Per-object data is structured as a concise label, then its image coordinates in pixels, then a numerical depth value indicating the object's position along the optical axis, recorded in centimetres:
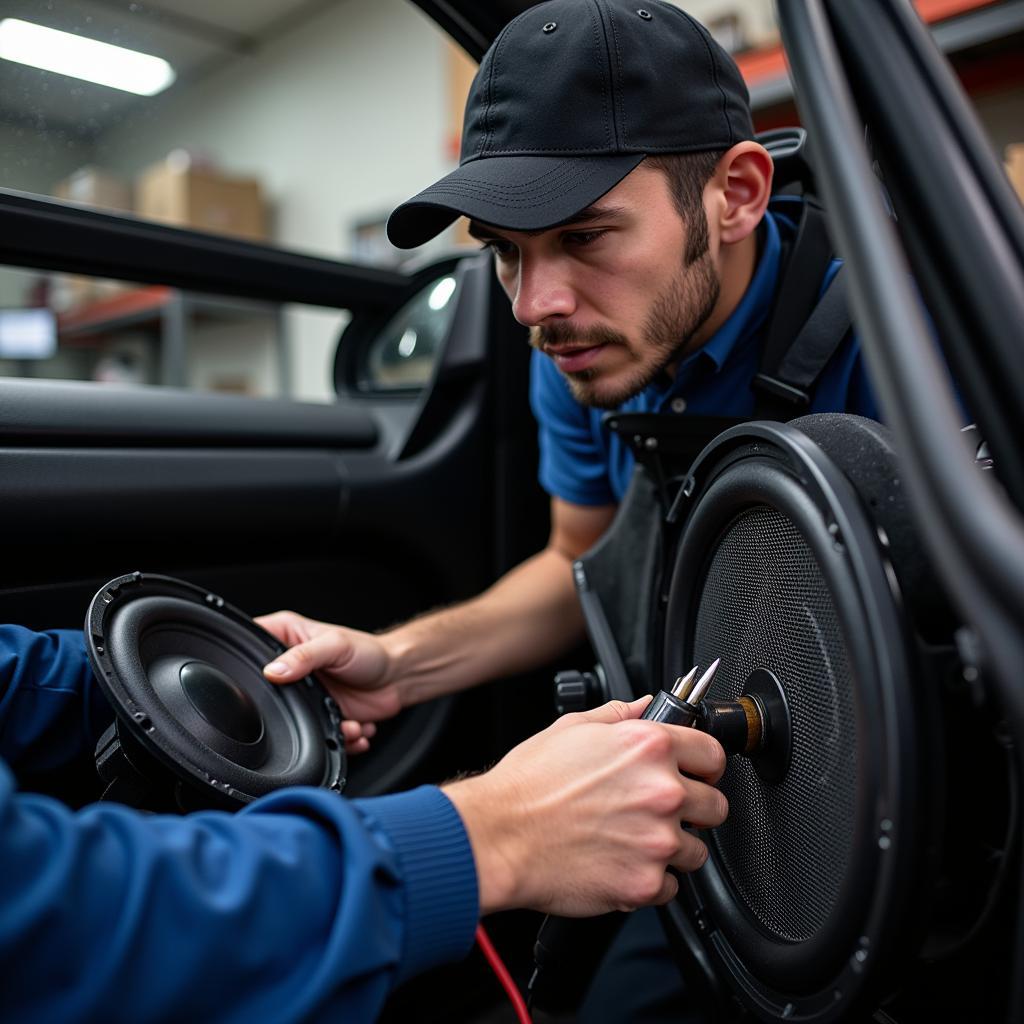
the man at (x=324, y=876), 38
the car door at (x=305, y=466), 88
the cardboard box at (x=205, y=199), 299
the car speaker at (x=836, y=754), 41
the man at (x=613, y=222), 74
